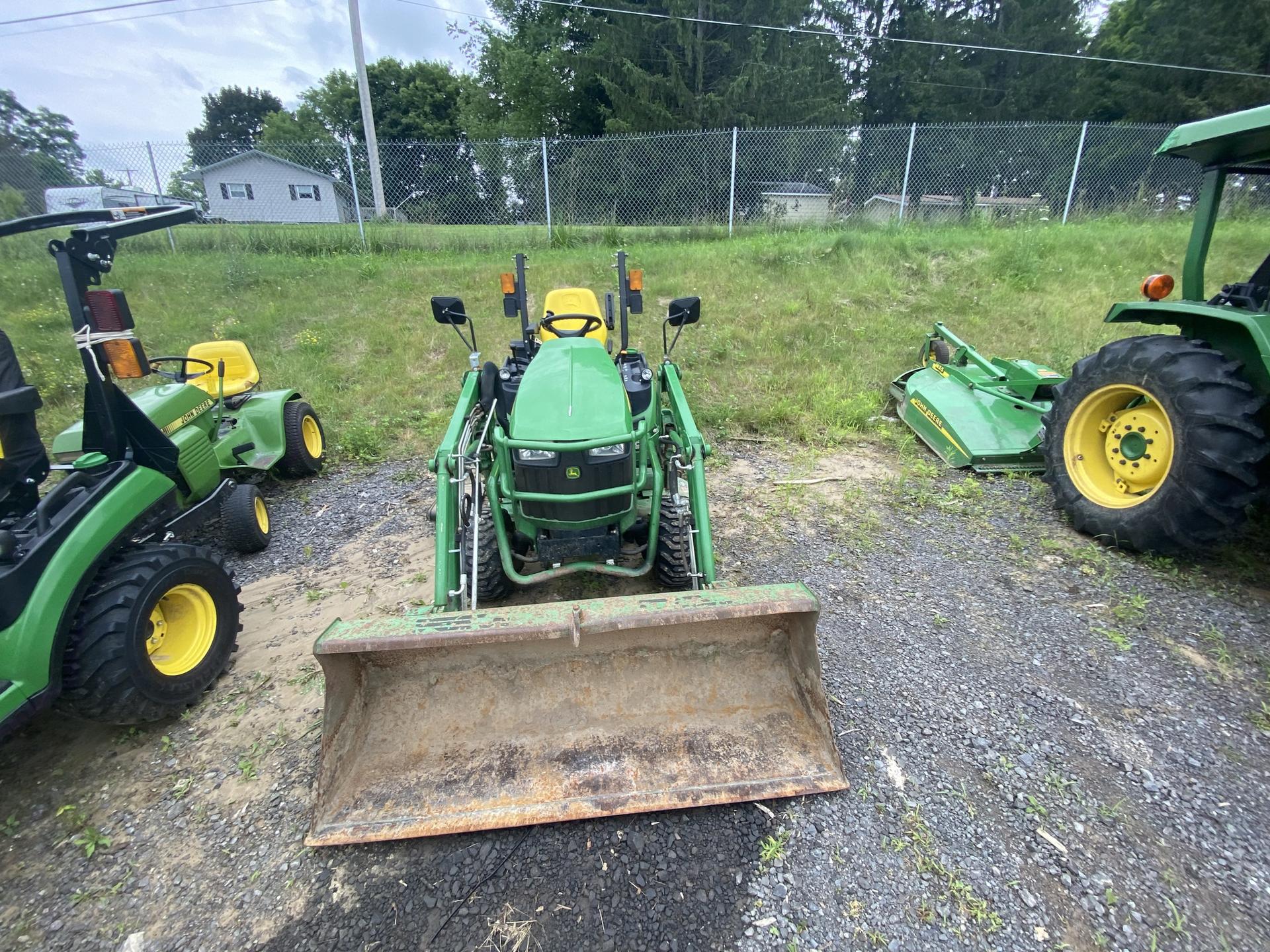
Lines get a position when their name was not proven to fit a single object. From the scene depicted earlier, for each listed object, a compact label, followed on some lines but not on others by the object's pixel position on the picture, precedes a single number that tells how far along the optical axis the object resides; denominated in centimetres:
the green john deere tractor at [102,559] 210
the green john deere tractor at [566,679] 199
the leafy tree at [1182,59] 1836
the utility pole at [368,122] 1026
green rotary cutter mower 304
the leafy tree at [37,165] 968
